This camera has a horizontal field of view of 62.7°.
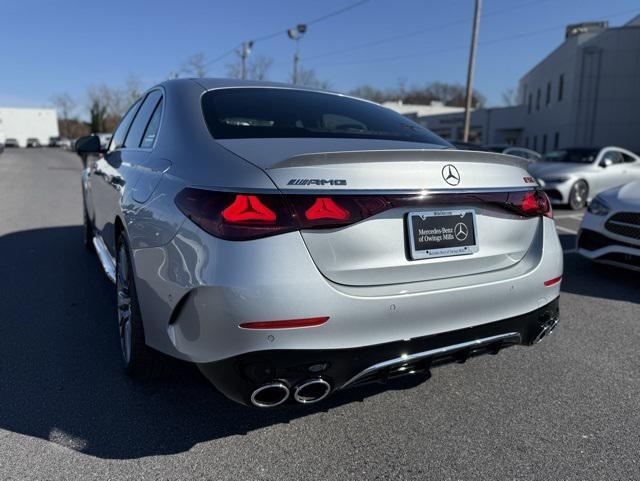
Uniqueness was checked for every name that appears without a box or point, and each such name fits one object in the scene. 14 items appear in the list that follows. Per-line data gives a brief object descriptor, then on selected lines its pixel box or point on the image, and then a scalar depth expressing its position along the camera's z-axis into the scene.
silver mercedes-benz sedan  1.91
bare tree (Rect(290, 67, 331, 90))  50.23
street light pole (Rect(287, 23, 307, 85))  32.59
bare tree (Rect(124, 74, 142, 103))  58.03
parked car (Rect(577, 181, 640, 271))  4.85
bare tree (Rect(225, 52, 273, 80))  46.30
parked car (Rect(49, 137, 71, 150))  72.69
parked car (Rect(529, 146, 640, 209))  11.23
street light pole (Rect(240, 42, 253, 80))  38.62
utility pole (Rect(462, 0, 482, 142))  20.08
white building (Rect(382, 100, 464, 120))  64.09
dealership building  30.41
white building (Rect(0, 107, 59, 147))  77.19
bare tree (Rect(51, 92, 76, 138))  107.19
